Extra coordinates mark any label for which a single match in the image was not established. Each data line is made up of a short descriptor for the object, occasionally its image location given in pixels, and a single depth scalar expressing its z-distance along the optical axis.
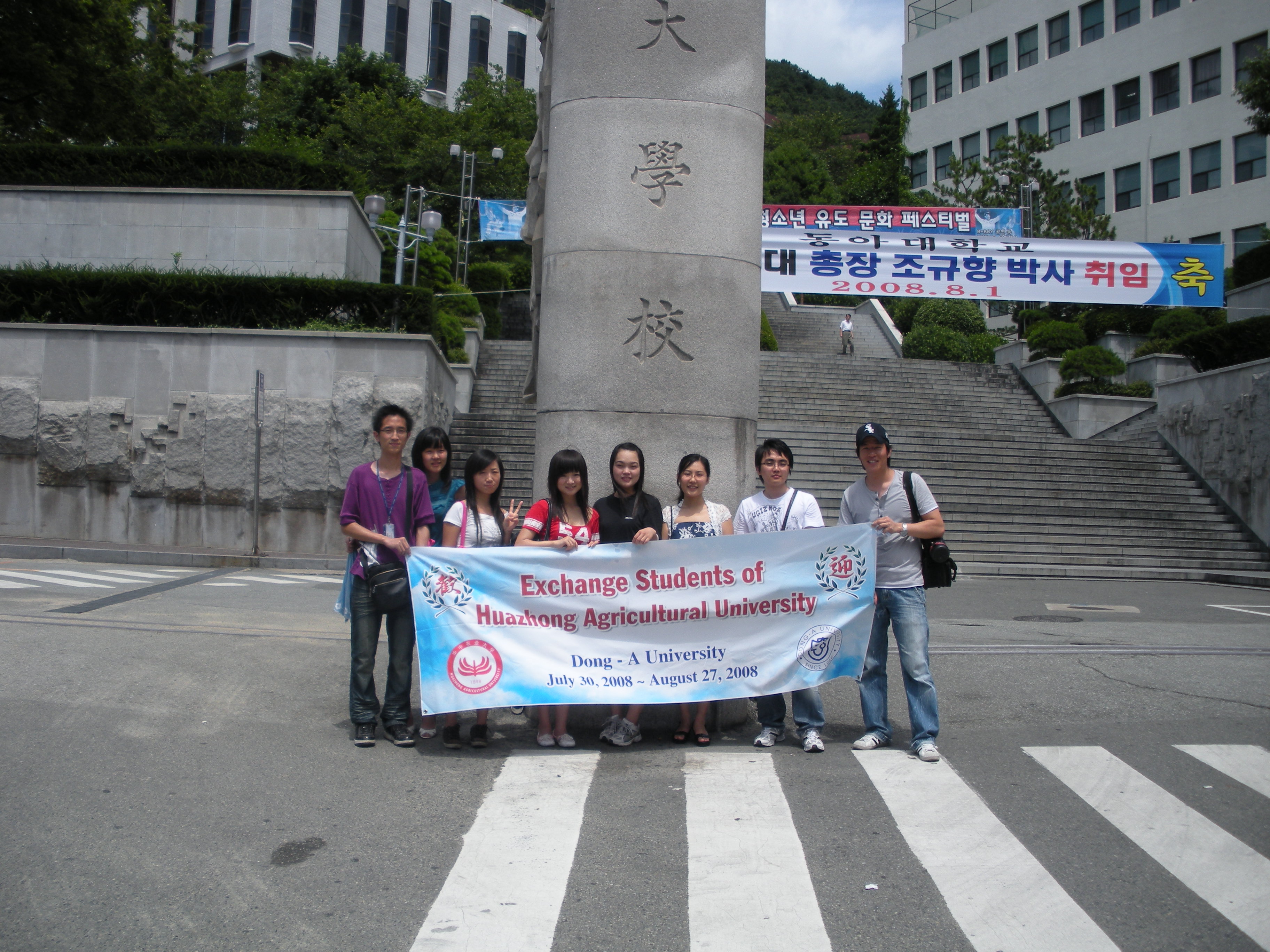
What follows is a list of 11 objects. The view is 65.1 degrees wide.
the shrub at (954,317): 33.94
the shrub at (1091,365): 24.91
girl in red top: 5.78
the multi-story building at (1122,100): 40.38
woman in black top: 5.70
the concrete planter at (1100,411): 24.33
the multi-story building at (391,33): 62.22
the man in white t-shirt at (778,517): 5.82
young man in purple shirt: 5.65
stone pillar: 6.62
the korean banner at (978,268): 23.58
